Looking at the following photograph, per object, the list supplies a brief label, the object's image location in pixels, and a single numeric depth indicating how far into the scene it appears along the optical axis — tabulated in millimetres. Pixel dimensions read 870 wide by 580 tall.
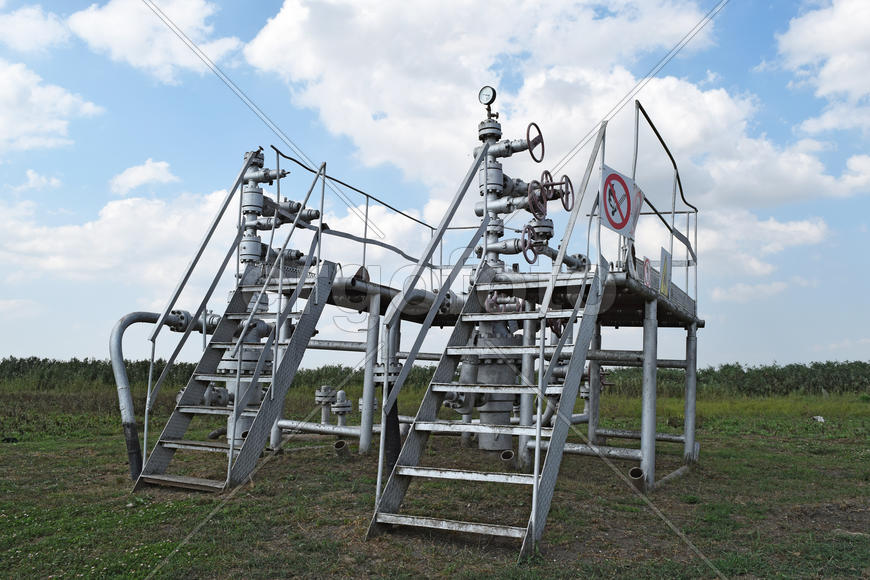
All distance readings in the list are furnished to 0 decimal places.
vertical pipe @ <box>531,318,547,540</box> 4964
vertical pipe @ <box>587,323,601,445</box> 11250
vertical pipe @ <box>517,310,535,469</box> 9218
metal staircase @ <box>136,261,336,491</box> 7328
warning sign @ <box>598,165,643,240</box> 6855
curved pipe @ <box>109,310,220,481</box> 7781
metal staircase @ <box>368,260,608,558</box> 5152
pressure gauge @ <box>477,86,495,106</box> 10180
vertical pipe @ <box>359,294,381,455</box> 10330
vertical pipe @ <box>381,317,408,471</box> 6629
